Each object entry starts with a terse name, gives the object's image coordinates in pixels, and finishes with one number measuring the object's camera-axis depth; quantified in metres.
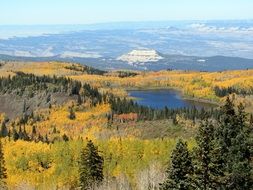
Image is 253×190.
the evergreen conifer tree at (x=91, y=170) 99.25
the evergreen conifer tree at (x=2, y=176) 121.50
